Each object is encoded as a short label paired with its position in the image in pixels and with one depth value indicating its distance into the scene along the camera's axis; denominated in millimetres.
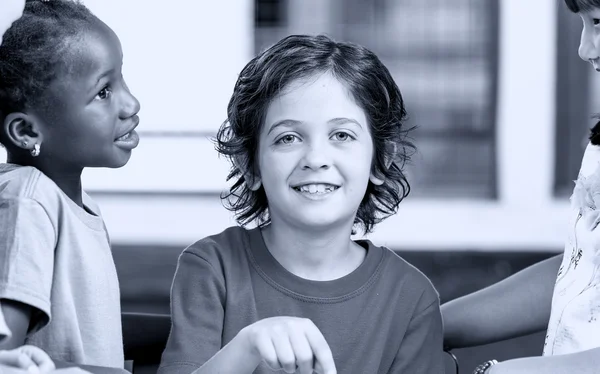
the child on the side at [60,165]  2196
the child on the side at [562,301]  2175
